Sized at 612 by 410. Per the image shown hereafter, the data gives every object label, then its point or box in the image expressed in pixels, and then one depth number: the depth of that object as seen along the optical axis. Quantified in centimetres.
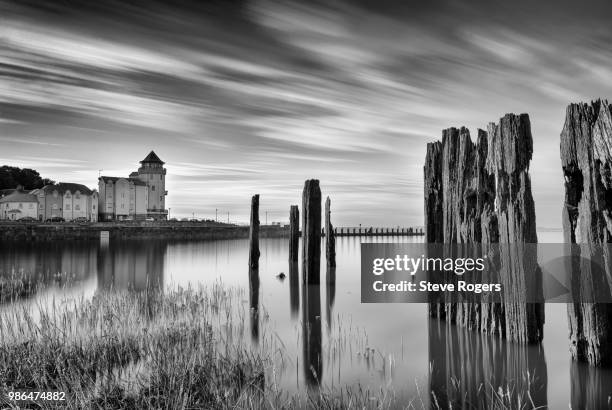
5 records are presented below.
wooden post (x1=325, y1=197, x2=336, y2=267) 2148
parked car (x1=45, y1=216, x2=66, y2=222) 7744
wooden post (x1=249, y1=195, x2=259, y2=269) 2100
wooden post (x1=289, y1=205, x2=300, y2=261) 2255
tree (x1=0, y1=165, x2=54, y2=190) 9738
